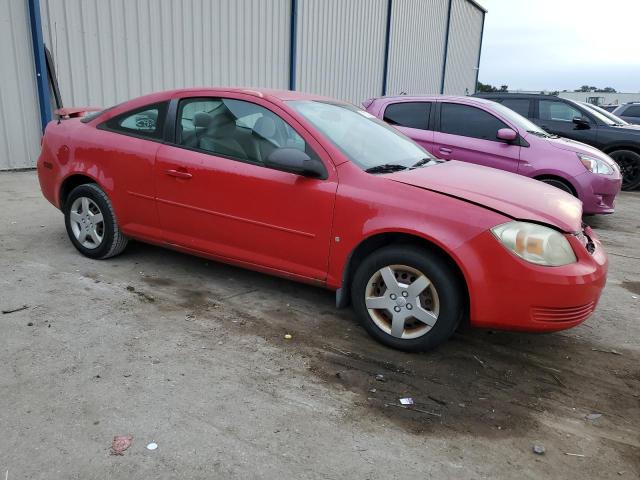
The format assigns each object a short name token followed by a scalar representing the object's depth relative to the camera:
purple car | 6.82
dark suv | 9.88
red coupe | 3.05
